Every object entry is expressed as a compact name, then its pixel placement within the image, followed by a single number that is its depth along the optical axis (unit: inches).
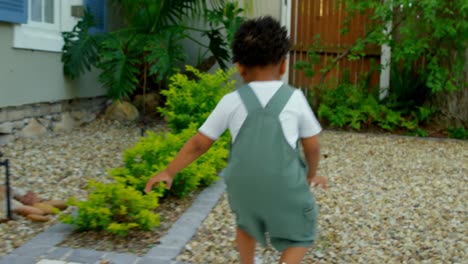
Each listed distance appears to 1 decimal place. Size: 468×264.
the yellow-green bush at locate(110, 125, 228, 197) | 130.6
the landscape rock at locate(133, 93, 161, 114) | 284.2
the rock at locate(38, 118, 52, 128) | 230.3
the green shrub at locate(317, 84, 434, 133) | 272.2
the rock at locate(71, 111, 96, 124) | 256.9
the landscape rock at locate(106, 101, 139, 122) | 272.1
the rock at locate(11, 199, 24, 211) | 127.2
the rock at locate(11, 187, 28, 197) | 139.1
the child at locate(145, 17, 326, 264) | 73.0
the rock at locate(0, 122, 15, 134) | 203.0
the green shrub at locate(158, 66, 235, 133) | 184.7
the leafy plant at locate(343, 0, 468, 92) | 248.5
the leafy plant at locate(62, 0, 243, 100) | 238.1
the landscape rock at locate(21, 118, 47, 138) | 219.6
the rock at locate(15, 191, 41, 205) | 133.7
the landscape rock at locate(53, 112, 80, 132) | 242.6
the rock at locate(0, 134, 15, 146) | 204.7
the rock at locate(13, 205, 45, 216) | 125.1
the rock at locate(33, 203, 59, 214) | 127.4
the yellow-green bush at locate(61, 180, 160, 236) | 110.7
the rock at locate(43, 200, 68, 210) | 132.7
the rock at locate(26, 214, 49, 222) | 122.3
